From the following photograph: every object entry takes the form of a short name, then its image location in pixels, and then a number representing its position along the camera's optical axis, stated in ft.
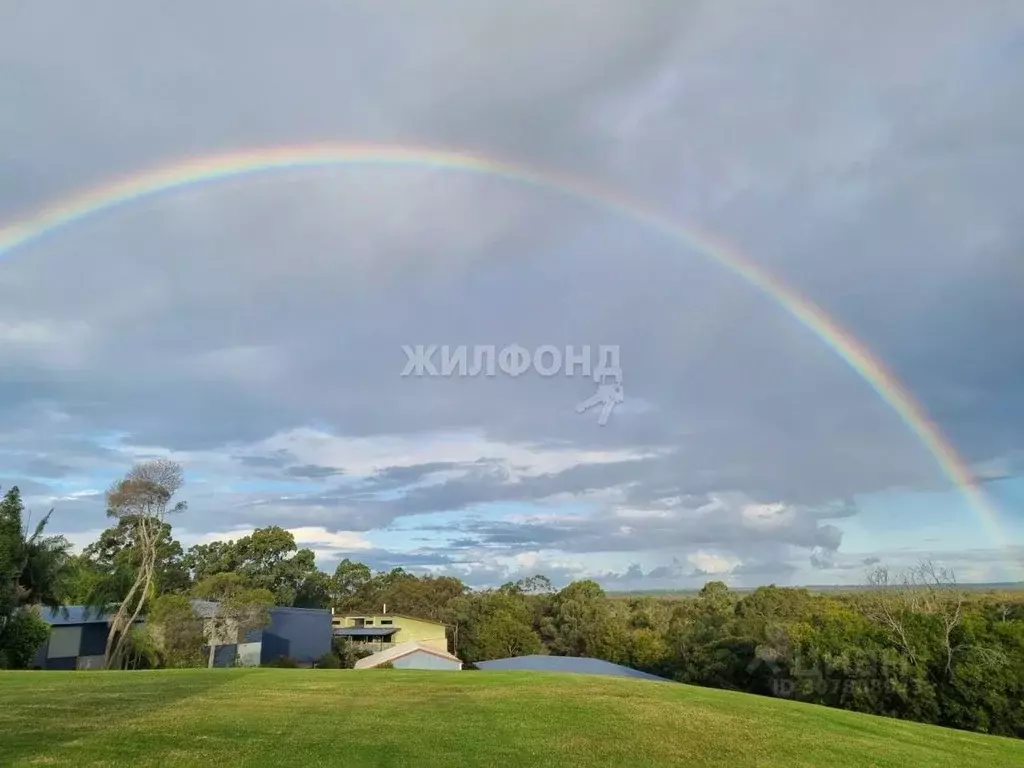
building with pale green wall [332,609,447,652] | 203.31
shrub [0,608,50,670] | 104.11
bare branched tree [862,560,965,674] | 111.45
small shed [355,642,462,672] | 144.05
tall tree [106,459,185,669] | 148.05
